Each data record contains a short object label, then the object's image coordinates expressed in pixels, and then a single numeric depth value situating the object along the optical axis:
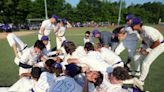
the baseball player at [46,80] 2.61
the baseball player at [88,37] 5.52
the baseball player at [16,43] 4.04
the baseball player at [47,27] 5.36
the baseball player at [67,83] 2.25
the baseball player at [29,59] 3.50
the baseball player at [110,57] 3.28
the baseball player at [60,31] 5.74
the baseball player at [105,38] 4.70
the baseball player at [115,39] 4.81
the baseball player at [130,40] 4.54
